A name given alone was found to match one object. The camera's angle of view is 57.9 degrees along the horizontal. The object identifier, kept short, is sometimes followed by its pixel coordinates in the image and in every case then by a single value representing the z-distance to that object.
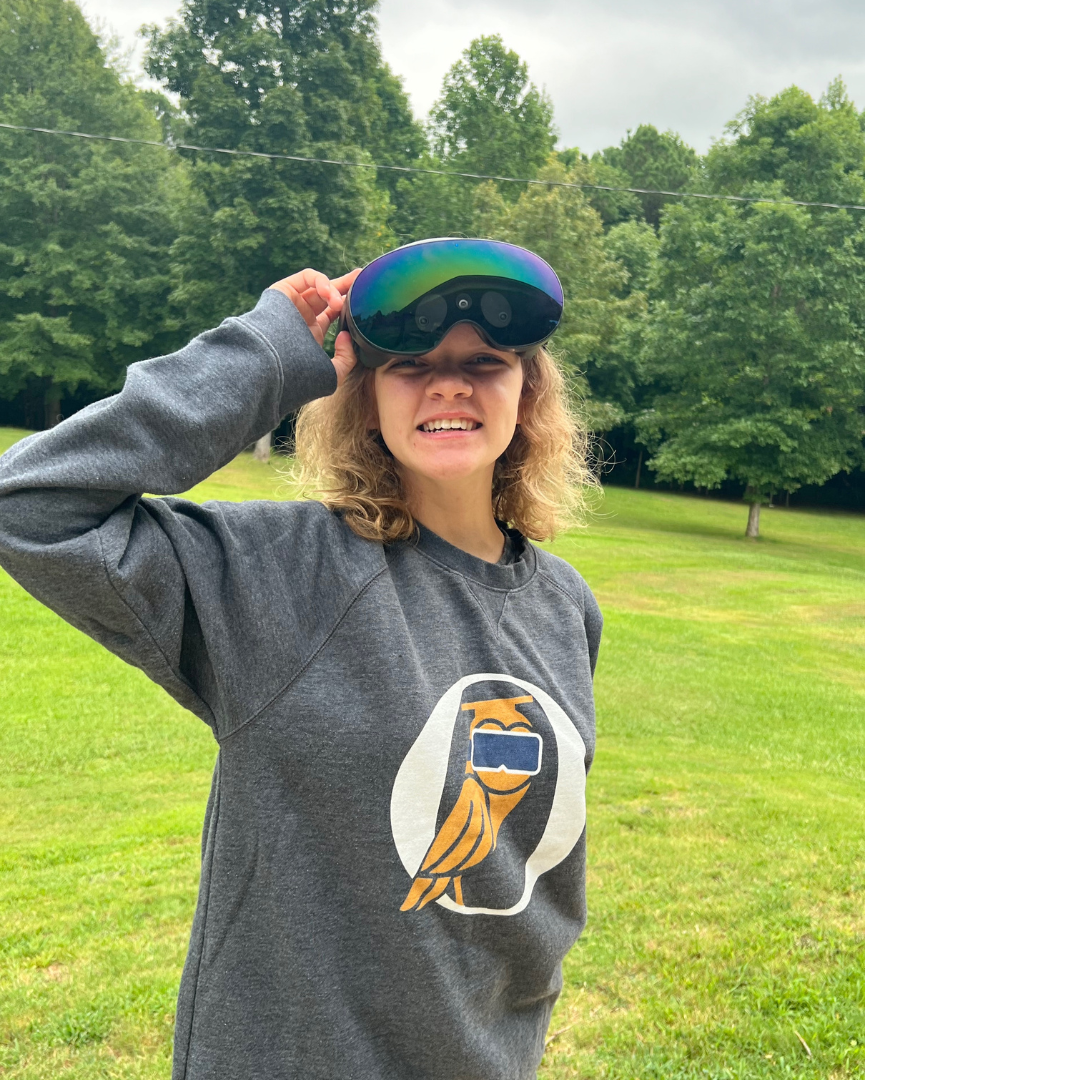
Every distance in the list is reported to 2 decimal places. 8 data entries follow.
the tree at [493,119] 34.31
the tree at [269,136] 25.88
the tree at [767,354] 24.88
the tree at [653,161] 45.16
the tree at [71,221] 26.56
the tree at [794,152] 27.50
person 1.29
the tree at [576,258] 27.36
